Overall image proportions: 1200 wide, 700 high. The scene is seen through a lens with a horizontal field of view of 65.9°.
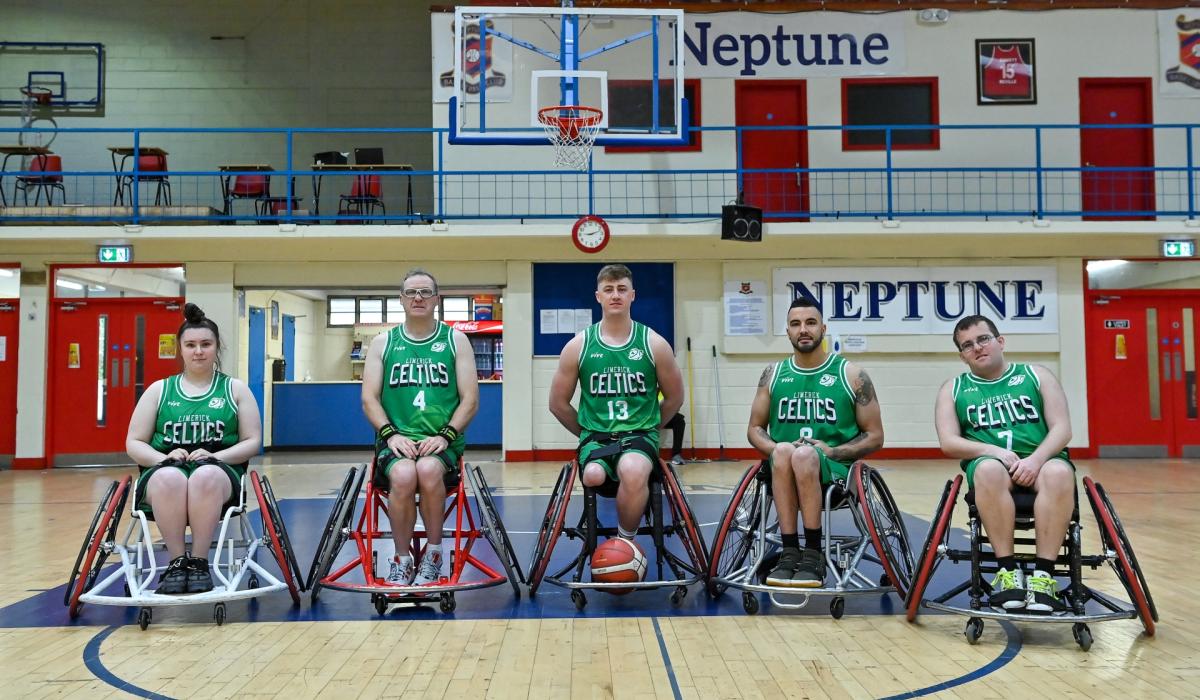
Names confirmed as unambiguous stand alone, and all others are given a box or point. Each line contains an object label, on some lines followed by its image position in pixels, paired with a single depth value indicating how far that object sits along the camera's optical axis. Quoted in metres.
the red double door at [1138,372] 11.80
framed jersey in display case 11.92
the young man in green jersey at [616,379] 4.23
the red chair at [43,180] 12.07
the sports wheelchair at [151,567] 3.73
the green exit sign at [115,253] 11.12
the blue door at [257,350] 13.16
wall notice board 11.76
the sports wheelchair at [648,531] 4.06
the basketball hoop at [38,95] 13.15
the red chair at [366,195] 11.55
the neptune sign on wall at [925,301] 11.63
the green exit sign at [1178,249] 11.08
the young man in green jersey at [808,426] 3.94
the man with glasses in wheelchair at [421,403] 4.05
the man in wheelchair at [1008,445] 3.43
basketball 3.97
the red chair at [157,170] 12.17
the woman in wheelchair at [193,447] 3.90
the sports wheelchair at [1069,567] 3.35
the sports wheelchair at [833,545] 3.83
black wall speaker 10.49
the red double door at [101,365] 11.76
